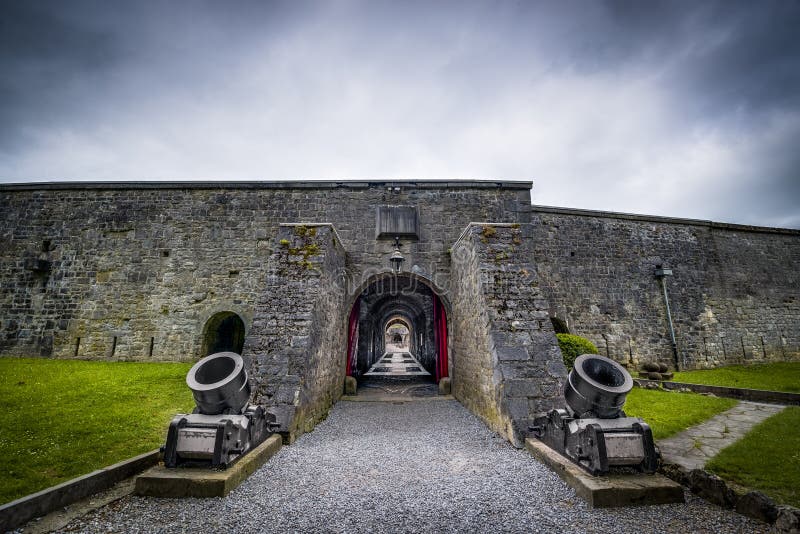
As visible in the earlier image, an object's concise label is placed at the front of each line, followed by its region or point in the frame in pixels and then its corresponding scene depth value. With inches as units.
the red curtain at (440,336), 412.0
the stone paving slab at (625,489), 126.3
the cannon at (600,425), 138.3
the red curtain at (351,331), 388.8
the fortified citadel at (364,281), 241.0
